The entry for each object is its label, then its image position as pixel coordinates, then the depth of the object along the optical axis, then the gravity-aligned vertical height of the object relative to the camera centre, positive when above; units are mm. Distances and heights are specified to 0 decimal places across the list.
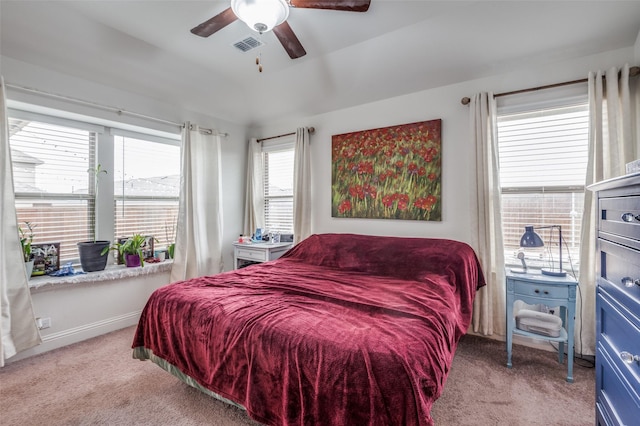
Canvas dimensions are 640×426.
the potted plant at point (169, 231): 3734 -221
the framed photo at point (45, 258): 2666 -407
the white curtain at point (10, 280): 2246 -513
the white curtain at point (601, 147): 2154 +487
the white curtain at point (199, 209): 3496 +58
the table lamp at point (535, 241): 2236 -212
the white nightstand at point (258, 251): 3609 -474
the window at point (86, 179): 2697 +359
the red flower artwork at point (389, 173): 3008 +446
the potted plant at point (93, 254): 2854 -397
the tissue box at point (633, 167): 1133 +185
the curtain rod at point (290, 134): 3797 +1073
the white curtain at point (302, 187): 3773 +334
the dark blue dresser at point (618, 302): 1021 -350
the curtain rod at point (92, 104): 2420 +1041
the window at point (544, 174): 2432 +340
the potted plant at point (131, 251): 3168 -400
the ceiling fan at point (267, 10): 1533 +1088
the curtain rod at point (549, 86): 2137 +1043
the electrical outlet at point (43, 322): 2525 -934
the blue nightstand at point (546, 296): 2094 -615
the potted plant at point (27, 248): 2533 -294
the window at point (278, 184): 4141 +413
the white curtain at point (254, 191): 4277 +323
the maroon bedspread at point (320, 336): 1134 -578
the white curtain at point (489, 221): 2623 -70
